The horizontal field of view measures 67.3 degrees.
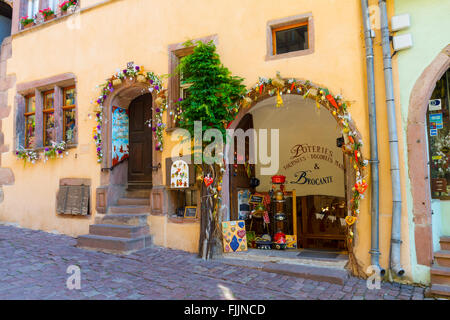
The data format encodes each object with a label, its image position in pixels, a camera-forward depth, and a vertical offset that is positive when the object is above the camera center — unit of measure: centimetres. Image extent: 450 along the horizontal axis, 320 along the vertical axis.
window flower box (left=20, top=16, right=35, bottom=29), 844 +423
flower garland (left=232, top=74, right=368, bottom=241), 454 +119
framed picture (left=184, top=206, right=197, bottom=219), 600 -41
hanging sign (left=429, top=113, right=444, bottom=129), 471 +91
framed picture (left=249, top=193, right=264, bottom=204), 677 -20
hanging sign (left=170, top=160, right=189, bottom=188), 584 +26
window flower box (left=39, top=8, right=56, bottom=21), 817 +429
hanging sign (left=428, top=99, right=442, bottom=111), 473 +114
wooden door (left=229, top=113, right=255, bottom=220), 627 +25
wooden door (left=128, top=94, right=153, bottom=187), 717 +102
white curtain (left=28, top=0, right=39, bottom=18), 866 +473
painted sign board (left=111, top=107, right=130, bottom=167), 702 +116
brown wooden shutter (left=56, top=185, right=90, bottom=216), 698 -20
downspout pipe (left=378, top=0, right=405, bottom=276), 425 +45
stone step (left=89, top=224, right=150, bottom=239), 599 -74
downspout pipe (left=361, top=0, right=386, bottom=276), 436 +59
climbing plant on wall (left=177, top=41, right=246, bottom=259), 530 +132
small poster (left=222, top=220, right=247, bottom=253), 558 -79
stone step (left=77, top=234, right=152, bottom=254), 570 -93
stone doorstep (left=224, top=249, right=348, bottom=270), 475 -107
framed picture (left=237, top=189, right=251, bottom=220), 647 -30
